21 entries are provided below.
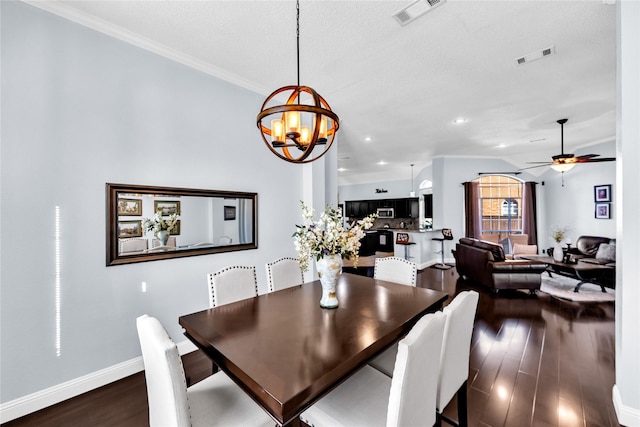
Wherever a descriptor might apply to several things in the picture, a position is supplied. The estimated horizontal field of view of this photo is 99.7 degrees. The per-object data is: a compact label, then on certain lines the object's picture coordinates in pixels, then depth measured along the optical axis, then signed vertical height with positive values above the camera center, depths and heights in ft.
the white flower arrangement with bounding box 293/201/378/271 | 5.65 -0.51
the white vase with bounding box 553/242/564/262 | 15.75 -2.49
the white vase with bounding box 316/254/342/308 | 5.71 -1.31
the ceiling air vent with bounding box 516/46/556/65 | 8.56 +5.14
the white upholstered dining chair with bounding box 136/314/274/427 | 3.36 -2.64
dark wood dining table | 3.39 -2.08
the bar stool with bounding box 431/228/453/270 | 22.47 -2.19
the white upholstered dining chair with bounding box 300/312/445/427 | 3.24 -2.66
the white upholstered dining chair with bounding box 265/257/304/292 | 7.97 -1.84
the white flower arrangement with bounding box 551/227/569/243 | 16.86 -1.56
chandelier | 4.99 +1.90
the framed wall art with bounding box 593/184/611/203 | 18.67 +1.27
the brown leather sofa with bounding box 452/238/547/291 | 14.37 -3.13
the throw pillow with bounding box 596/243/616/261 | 16.66 -2.58
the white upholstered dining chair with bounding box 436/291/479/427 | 4.48 -2.51
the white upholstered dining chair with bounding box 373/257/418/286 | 8.35 -1.86
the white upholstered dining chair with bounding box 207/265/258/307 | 6.67 -1.83
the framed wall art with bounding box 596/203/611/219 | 18.57 +0.06
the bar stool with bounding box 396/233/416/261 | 22.74 -2.39
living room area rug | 13.75 -4.41
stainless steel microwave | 33.12 +0.03
